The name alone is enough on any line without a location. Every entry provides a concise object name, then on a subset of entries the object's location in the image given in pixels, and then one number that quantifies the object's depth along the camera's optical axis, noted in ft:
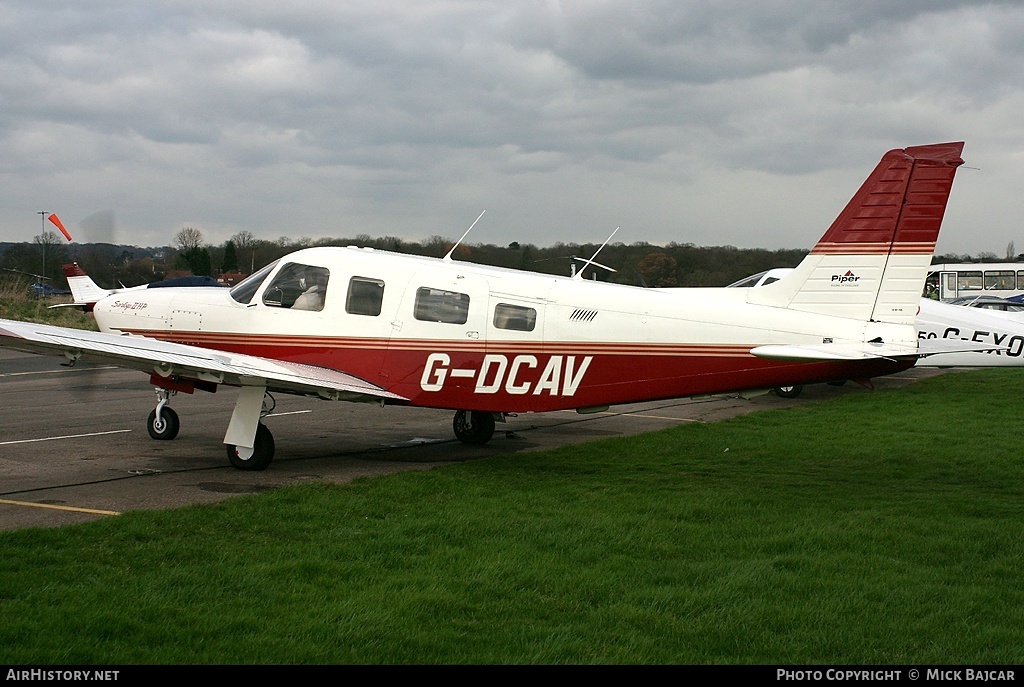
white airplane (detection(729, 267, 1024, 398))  64.13
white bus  198.39
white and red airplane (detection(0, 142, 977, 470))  32.76
